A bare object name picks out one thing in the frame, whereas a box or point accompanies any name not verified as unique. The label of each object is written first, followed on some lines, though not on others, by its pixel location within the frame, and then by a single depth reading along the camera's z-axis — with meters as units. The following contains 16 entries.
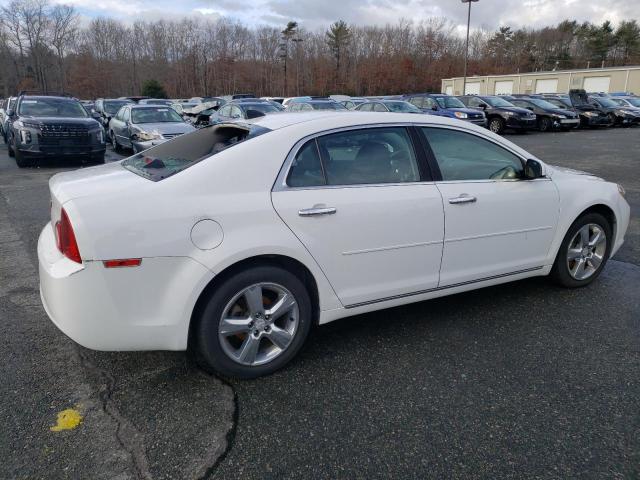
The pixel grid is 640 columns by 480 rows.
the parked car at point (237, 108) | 14.41
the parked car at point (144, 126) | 11.72
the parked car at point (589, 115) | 24.95
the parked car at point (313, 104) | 17.59
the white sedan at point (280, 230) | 2.56
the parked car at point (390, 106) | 17.42
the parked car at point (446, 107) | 19.44
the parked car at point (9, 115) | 13.07
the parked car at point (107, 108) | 17.46
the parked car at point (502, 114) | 21.19
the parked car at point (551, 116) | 22.89
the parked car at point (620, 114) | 25.83
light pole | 42.29
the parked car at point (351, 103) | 20.65
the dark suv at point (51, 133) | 11.27
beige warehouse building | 49.19
